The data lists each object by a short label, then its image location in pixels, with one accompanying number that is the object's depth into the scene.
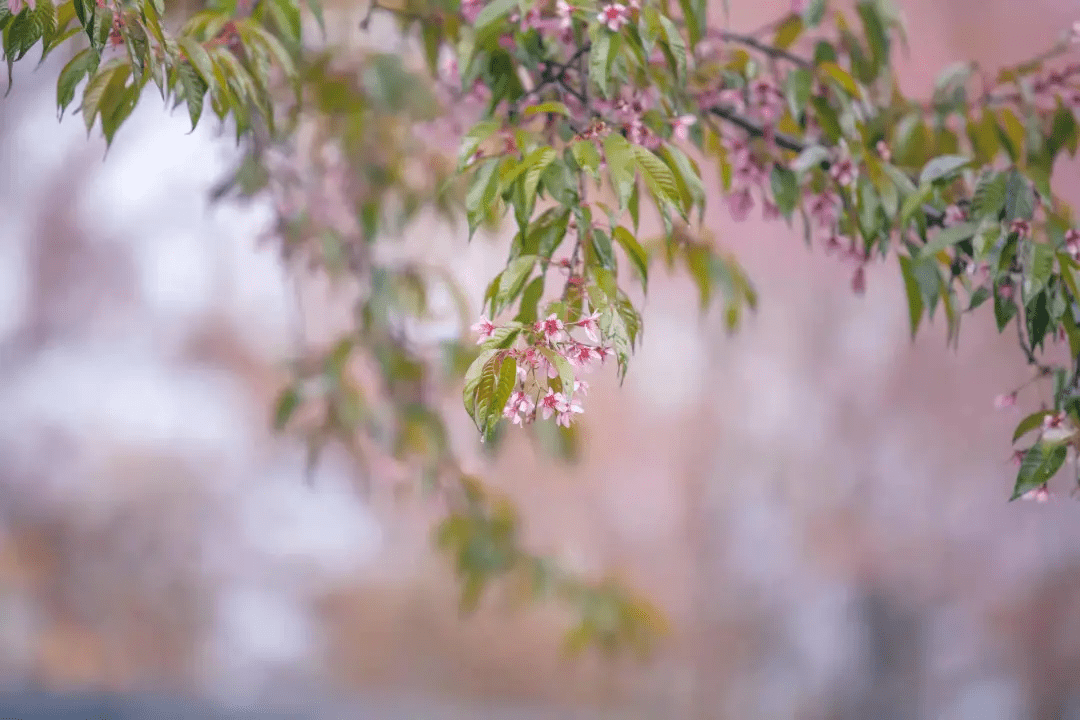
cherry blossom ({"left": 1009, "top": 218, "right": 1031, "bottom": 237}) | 3.16
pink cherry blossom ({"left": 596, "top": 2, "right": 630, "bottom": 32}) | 3.04
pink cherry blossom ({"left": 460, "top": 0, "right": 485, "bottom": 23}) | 3.20
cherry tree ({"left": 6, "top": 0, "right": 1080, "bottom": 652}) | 2.99
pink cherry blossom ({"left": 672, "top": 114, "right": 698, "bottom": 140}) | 3.17
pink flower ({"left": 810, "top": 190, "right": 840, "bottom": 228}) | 3.38
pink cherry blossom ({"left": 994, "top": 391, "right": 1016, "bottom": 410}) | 3.29
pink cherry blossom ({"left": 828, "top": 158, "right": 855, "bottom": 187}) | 3.27
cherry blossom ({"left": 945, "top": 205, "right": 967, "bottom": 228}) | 3.27
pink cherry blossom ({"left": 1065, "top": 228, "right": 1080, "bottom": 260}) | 3.18
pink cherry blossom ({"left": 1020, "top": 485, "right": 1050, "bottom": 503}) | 3.15
